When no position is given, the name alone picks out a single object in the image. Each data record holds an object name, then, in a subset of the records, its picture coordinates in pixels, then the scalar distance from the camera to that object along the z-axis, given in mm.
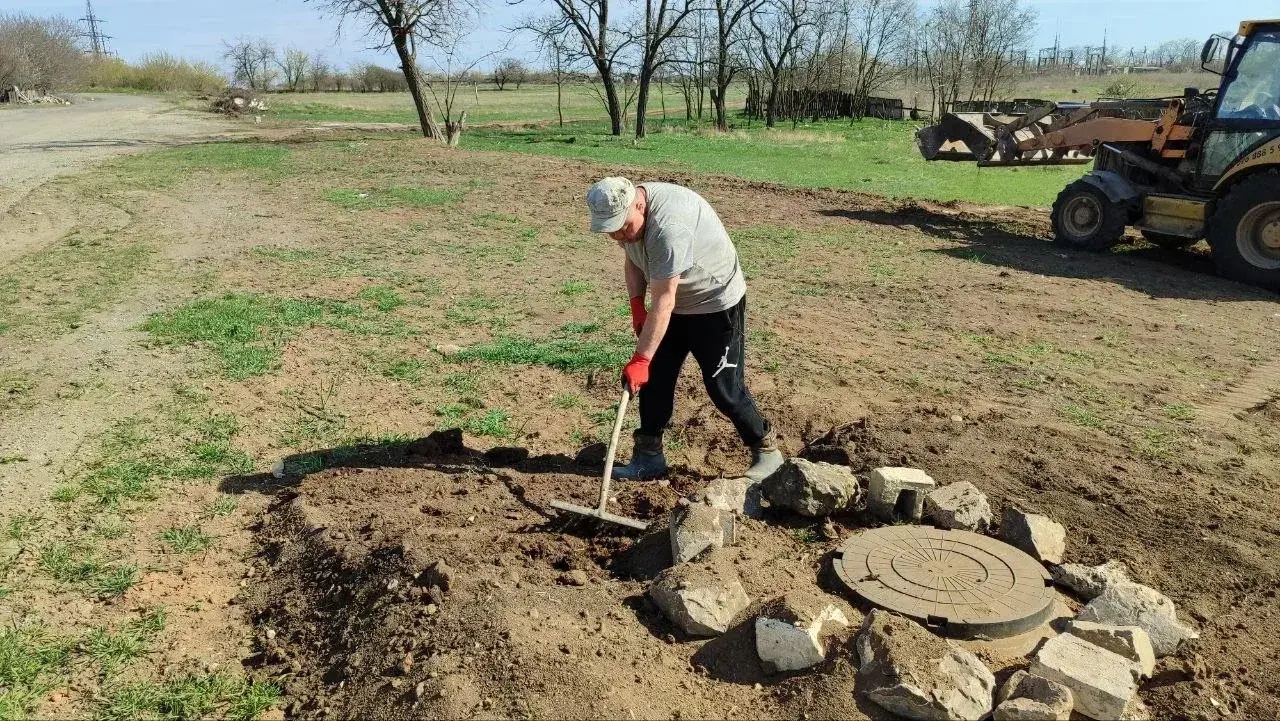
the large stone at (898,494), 4062
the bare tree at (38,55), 43969
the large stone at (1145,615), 3182
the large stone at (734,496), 4148
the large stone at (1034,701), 2631
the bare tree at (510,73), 66250
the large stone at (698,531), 3574
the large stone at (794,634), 2947
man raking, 3990
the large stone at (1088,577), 3539
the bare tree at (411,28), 24844
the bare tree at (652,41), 29641
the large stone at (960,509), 3994
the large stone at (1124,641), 2967
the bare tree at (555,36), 30484
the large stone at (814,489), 4039
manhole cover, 3246
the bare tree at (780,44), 39969
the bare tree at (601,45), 29969
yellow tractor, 9648
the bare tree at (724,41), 35031
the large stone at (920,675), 2691
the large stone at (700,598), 3146
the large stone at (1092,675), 2707
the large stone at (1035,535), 3783
